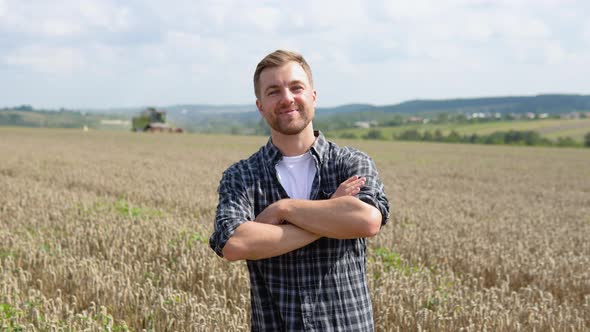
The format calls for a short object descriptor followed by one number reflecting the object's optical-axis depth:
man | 2.68
